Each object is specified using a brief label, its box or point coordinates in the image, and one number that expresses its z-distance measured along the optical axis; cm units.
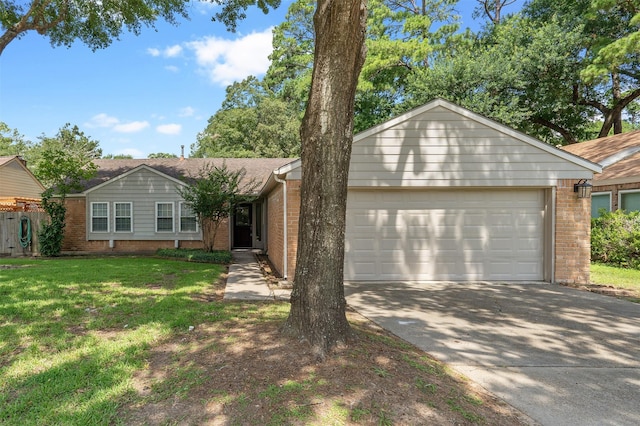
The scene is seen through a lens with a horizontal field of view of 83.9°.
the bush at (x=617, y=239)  996
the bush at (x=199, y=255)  1162
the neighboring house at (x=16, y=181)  2065
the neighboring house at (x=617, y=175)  1145
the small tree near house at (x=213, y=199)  1192
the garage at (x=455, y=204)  802
